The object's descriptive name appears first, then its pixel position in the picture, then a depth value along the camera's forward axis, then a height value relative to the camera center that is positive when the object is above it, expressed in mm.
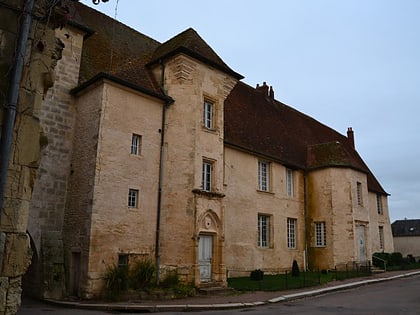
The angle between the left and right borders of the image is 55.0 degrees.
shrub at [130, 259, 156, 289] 13016 -639
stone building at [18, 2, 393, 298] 13180 +3090
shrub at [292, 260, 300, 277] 19534 -628
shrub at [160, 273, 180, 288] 13837 -863
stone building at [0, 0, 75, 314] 4816 +1576
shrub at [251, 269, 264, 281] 17573 -764
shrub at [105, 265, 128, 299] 12414 -804
